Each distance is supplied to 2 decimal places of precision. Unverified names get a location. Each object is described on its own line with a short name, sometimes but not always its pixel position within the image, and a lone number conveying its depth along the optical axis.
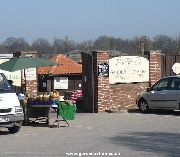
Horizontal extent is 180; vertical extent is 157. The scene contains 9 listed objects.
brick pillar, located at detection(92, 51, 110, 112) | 20.86
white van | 13.92
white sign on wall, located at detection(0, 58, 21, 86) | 22.55
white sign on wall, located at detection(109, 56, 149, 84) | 21.48
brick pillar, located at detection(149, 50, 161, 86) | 22.73
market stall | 15.77
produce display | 15.89
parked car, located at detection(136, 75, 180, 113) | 19.61
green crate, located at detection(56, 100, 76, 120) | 15.69
